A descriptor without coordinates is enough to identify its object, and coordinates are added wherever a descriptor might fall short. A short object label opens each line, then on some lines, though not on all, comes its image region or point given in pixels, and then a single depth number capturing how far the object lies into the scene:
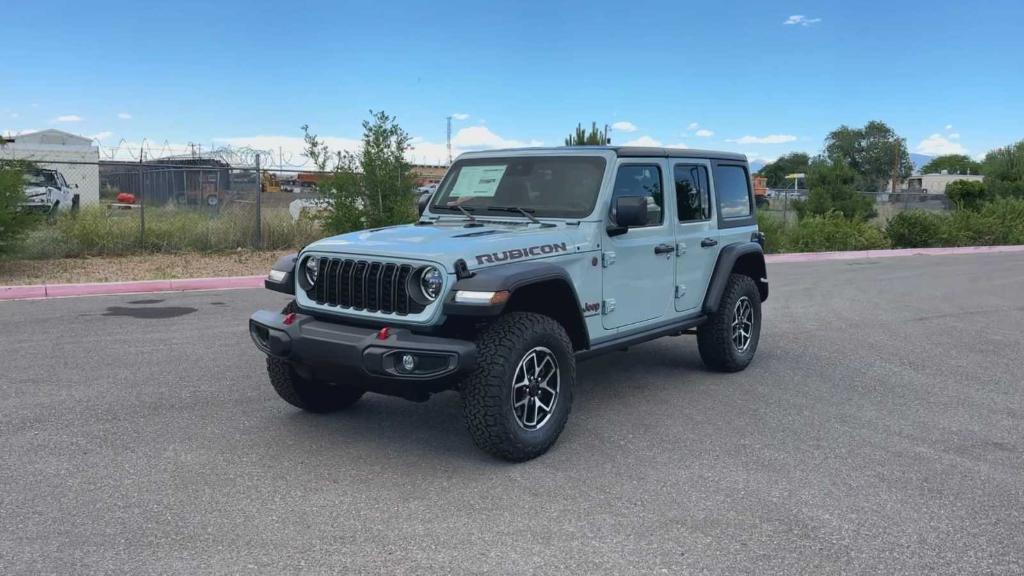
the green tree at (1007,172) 35.34
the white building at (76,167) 27.08
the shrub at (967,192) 32.03
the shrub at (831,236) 22.19
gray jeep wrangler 4.49
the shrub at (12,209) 12.67
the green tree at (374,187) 14.38
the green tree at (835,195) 27.77
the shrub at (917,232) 24.14
